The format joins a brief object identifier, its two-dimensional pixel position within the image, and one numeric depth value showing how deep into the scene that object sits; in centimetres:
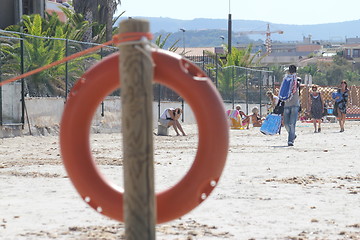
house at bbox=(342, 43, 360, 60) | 16999
